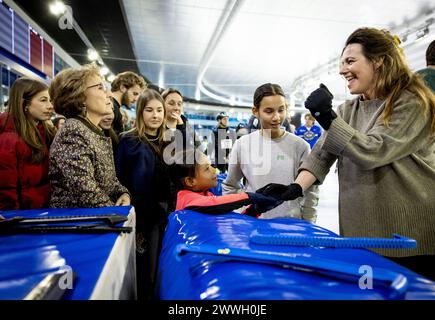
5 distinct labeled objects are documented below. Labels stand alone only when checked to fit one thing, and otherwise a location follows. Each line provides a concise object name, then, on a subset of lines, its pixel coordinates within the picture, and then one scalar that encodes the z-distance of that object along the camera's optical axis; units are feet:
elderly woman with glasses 4.23
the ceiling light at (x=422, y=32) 20.42
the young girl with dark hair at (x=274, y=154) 5.56
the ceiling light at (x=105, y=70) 25.90
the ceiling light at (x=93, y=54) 21.73
